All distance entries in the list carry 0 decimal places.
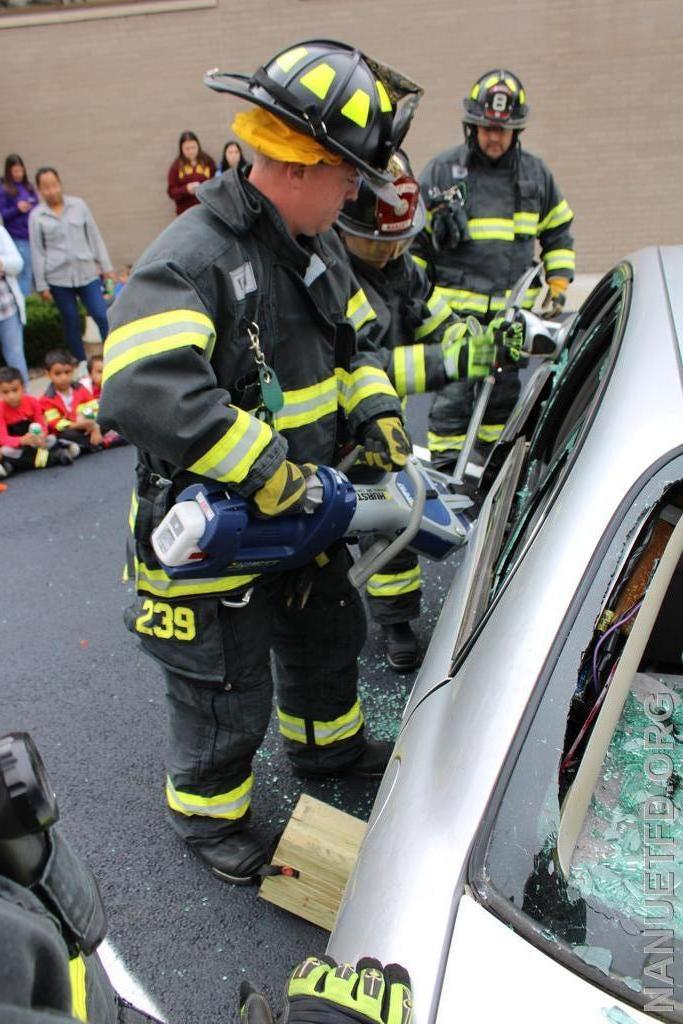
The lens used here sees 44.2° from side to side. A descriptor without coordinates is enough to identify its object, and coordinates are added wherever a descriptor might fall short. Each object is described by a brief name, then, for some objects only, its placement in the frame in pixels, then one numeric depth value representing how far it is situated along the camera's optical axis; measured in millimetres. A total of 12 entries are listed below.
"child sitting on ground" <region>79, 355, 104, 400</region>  6370
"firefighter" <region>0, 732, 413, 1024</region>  720
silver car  1004
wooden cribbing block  2127
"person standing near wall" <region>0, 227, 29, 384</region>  6340
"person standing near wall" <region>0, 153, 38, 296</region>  8312
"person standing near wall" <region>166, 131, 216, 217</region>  9734
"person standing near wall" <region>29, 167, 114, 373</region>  7262
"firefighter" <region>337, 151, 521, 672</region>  2809
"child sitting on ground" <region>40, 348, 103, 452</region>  5902
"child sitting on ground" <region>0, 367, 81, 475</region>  5684
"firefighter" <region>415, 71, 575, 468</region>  4070
